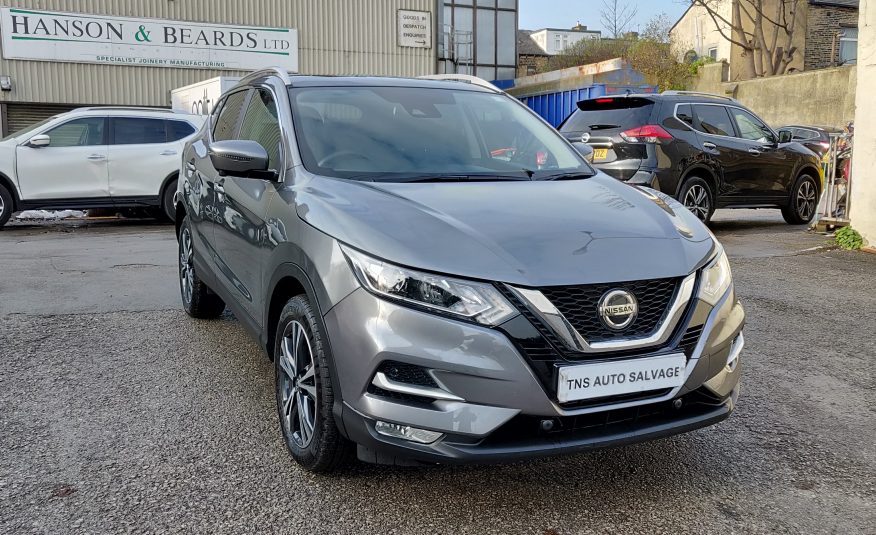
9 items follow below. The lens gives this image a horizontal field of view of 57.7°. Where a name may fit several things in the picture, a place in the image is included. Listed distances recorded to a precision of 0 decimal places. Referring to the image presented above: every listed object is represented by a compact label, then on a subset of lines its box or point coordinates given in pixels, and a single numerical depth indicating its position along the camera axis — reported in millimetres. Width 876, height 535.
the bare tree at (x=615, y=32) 43875
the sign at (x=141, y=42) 22281
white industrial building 22469
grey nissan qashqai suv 2578
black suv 9672
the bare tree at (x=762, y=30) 31797
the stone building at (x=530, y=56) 50362
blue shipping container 19969
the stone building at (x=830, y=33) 33875
